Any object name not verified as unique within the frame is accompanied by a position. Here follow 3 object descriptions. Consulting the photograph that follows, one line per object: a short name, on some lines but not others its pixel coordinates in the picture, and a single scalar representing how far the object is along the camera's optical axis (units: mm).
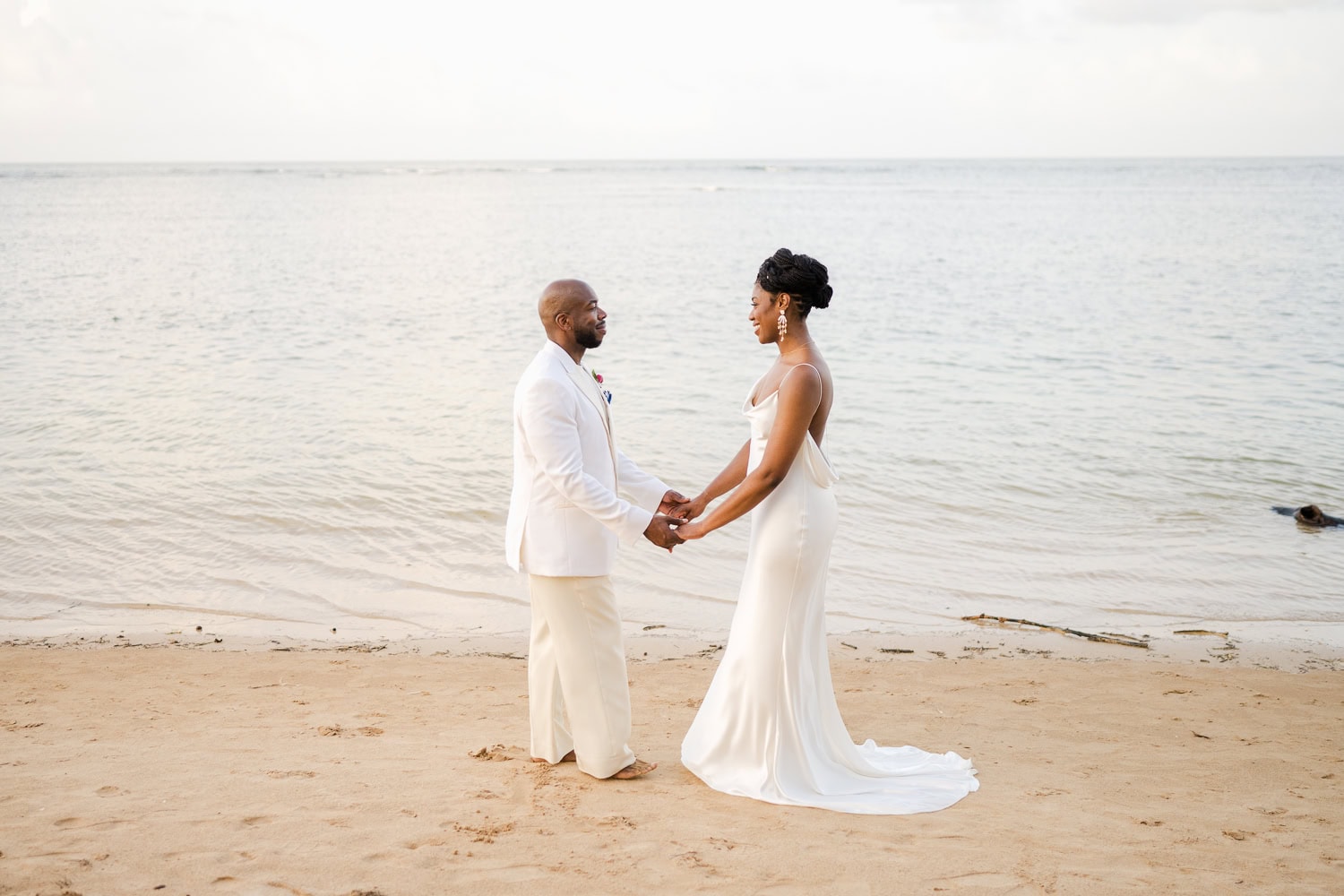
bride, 4469
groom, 4434
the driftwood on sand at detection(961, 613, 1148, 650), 7387
